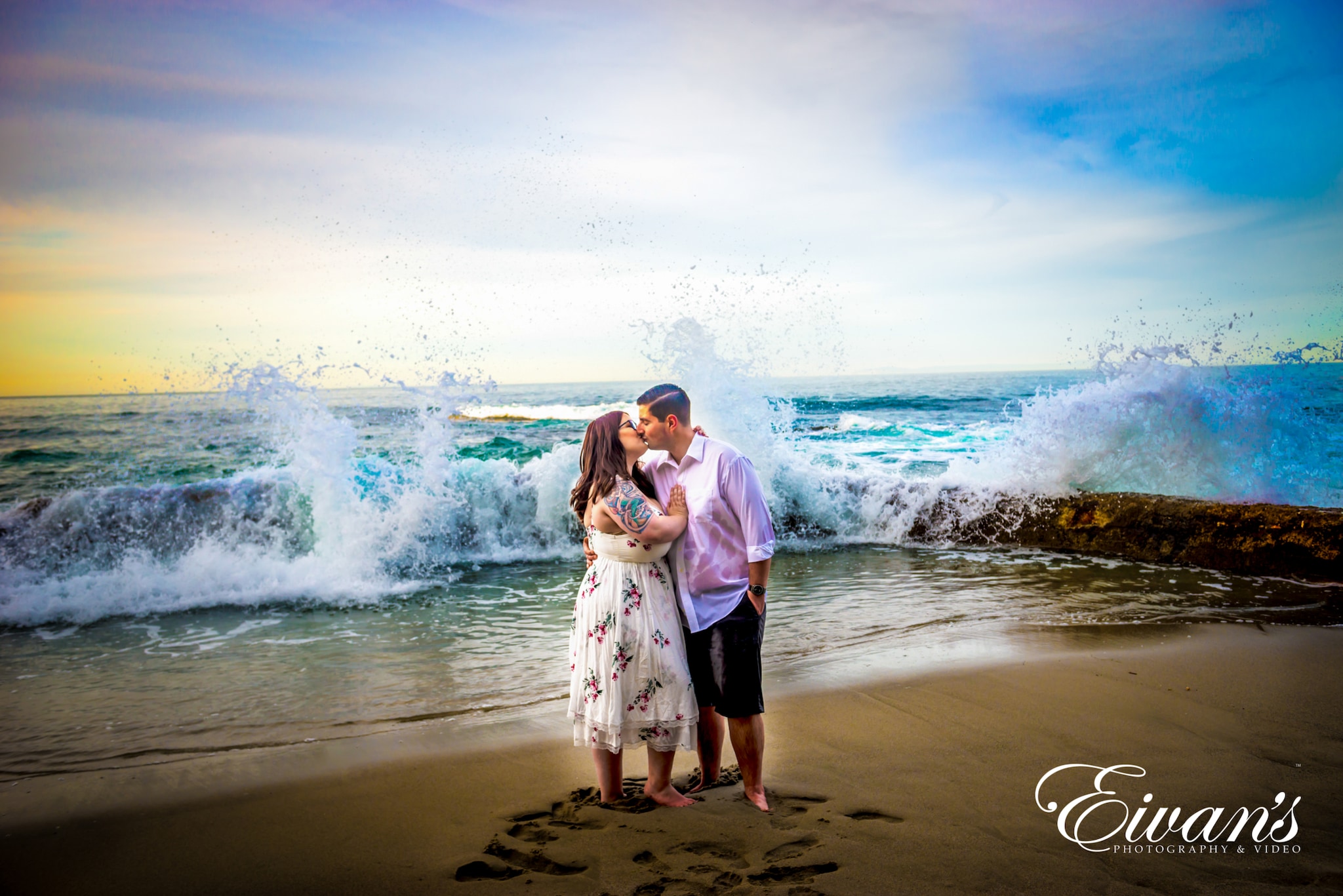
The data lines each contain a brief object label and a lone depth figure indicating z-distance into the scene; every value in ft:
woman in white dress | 10.94
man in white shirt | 11.07
